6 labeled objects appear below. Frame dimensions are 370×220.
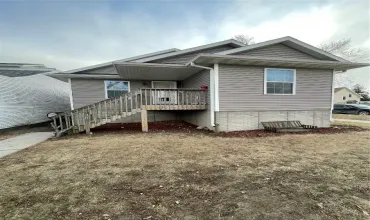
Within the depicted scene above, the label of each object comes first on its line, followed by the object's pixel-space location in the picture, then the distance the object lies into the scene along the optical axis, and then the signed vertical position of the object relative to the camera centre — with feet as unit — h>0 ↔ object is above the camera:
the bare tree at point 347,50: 79.05 +18.15
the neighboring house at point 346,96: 146.22 -3.43
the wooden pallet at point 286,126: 27.04 -4.99
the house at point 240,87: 26.58 +1.02
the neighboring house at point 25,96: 33.28 +0.71
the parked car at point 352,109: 60.95 -6.02
